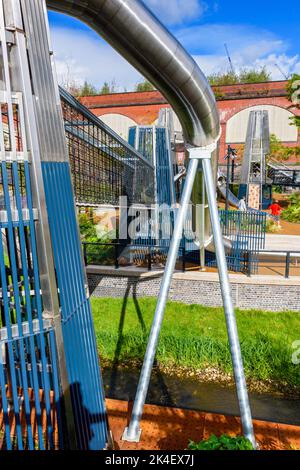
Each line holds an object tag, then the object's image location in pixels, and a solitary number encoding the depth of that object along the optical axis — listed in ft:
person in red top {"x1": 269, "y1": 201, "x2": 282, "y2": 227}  48.16
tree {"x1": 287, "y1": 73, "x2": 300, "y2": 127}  50.99
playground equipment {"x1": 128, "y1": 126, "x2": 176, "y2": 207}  35.35
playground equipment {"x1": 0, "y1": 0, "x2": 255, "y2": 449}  10.23
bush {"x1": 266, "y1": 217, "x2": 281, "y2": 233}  45.89
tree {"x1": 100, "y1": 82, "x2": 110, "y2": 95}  149.59
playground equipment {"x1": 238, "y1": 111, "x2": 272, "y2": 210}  55.47
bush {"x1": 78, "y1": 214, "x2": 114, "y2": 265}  33.12
